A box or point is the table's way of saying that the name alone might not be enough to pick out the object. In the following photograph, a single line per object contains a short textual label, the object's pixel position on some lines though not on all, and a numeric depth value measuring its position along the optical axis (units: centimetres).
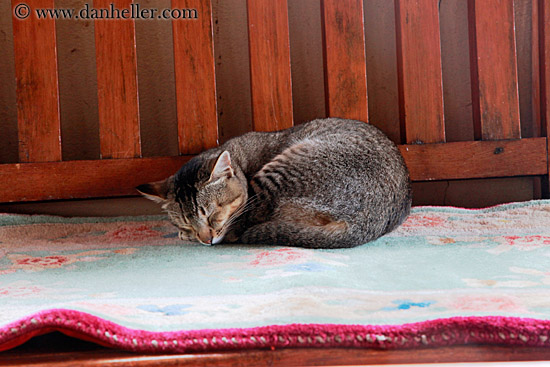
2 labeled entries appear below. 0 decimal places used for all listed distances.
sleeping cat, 195
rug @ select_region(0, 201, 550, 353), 119
